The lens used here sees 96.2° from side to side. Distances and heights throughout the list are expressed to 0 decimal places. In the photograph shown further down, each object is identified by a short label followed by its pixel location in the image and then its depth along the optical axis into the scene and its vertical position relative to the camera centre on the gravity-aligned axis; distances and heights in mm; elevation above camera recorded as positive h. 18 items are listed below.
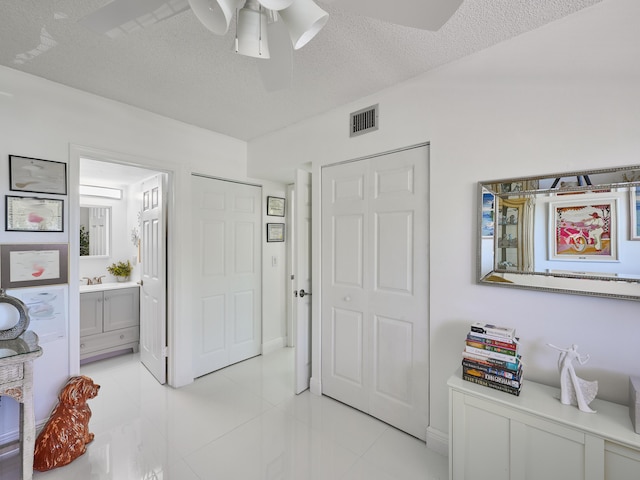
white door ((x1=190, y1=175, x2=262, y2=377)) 2869 -358
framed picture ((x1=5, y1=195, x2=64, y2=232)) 1843 +169
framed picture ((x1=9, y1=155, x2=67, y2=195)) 1856 +433
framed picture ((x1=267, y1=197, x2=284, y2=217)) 3455 +406
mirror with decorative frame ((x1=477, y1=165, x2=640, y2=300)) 1310 +36
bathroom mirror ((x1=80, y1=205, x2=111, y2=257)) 3857 +117
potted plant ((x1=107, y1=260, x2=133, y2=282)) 3857 -414
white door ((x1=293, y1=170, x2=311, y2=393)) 2600 -434
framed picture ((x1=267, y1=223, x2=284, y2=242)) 3451 +91
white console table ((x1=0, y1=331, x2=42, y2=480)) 1529 -790
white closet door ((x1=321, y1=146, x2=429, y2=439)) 1973 -358
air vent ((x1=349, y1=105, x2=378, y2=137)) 2145 +909
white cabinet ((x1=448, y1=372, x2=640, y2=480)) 1154 -883
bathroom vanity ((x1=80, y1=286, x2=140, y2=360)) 3219 -958
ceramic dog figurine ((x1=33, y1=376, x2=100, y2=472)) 1728 -1205
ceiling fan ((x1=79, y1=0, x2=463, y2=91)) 844 +728
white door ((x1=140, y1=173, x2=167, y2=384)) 2740 -413
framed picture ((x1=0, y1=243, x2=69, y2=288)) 1818 -165
